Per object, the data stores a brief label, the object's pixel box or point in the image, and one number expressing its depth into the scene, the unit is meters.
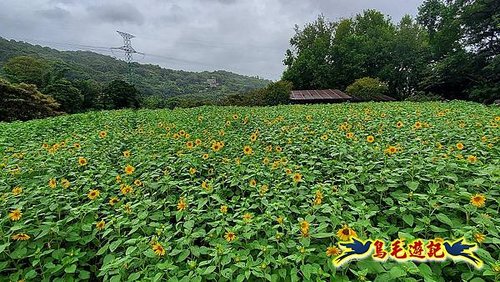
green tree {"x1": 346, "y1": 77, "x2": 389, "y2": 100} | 18.72
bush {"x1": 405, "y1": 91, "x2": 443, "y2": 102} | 15.12
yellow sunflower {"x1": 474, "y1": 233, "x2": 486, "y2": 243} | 1.21
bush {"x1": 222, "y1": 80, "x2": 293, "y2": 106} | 18.65
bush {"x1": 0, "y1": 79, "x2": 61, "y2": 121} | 12.76
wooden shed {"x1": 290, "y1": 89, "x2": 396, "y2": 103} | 19.48
